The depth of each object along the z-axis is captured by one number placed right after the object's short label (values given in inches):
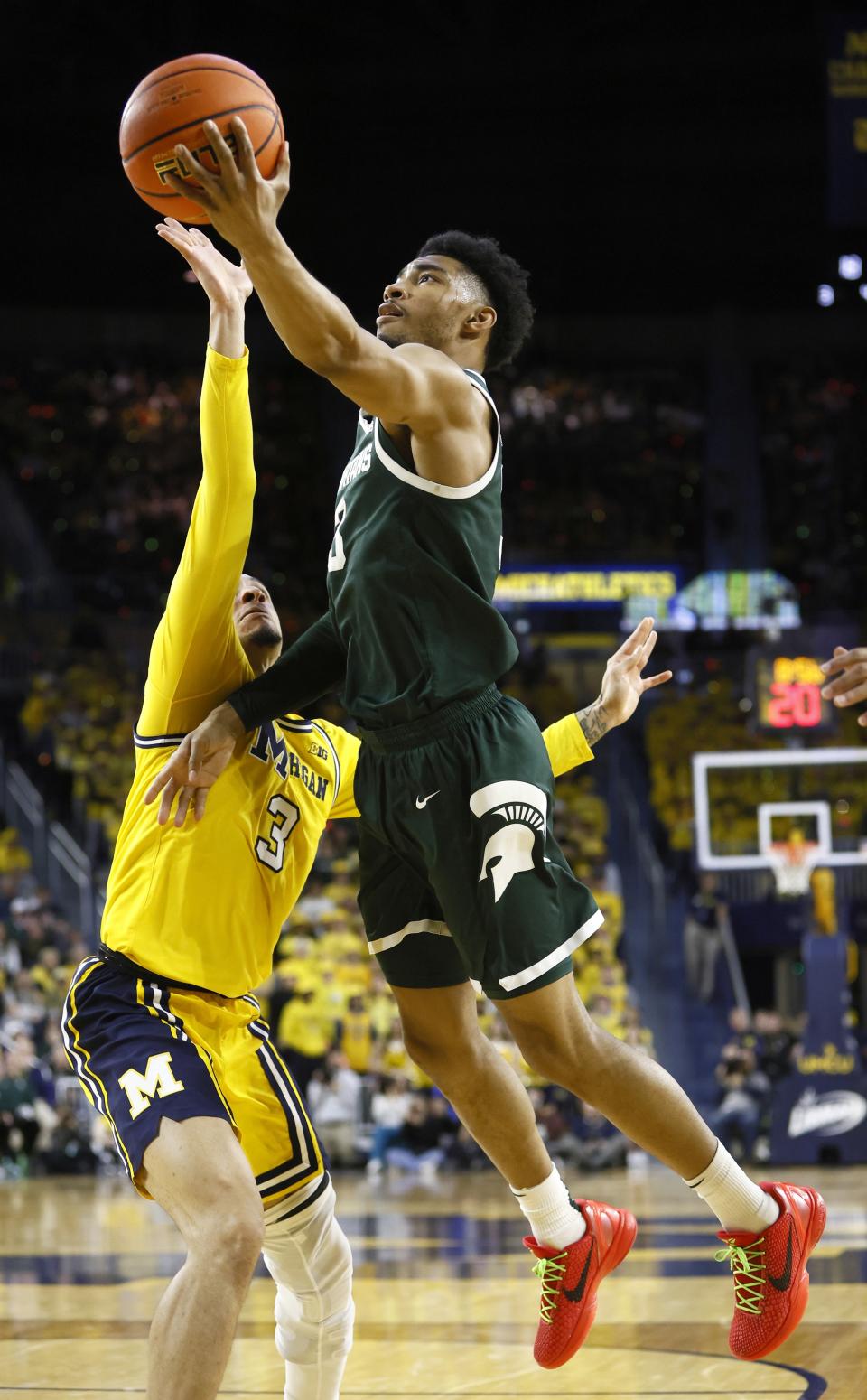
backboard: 523.5
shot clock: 526.6
